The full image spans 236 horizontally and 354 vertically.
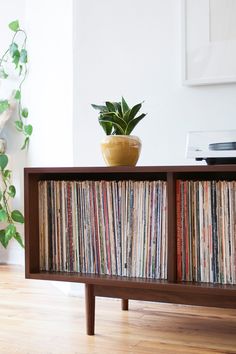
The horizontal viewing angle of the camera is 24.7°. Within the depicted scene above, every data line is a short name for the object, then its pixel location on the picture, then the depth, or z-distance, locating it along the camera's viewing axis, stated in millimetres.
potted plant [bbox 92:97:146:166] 1573
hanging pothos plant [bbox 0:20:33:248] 2693
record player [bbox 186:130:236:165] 1580
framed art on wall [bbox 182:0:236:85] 1911
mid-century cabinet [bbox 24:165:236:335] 1445
